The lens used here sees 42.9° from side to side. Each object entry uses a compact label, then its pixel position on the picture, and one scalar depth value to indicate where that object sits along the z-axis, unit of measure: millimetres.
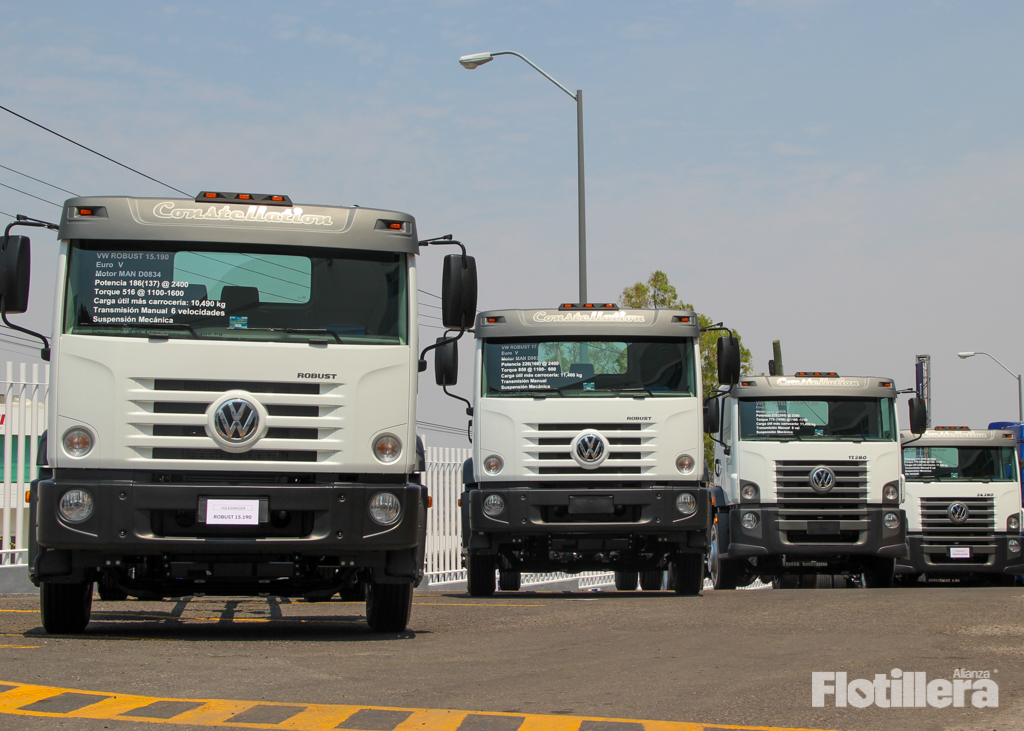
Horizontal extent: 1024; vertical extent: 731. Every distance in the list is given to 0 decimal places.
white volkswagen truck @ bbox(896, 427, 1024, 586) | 20688
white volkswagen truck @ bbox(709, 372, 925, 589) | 17062
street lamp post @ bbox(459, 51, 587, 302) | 21359
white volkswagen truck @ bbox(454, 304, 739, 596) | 13406
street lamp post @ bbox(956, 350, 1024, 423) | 47031
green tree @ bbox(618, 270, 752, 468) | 33250
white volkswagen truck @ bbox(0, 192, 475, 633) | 8438
